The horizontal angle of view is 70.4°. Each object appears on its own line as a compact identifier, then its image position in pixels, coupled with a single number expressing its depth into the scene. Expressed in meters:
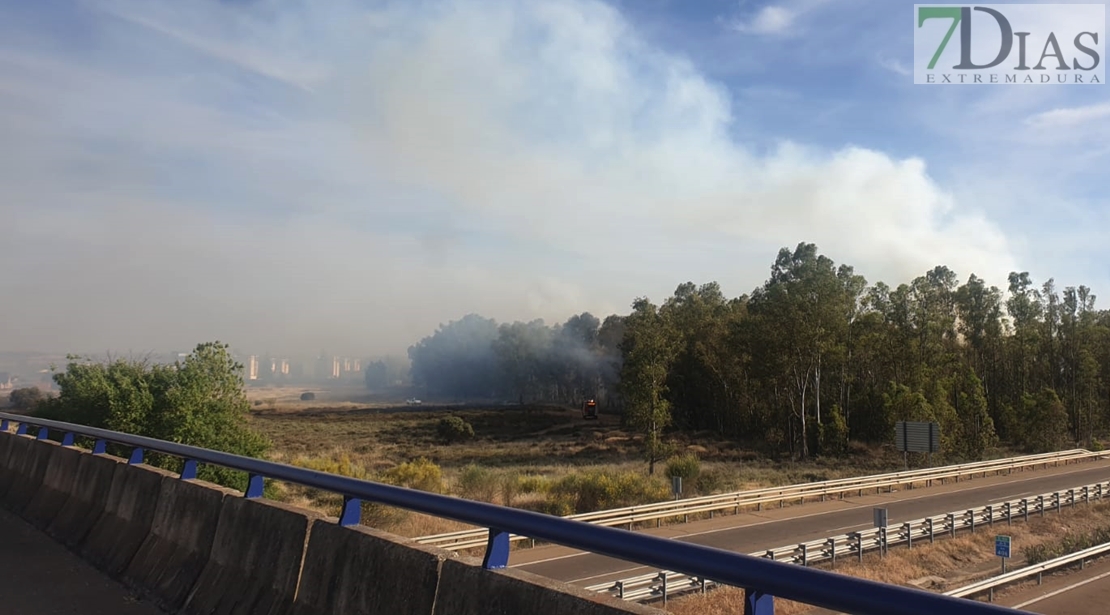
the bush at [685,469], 36.94
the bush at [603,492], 29.59
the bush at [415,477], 30.59
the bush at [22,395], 72.45
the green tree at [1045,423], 60.53
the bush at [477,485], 30.31
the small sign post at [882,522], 21.33
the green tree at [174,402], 21.42
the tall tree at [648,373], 50.66
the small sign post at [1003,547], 18.46
